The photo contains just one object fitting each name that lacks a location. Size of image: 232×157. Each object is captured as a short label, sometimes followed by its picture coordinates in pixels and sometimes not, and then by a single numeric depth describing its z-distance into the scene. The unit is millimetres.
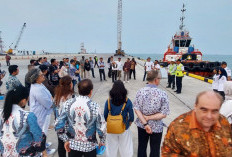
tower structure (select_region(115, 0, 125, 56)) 62000
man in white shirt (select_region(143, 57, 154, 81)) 11023
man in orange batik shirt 1314
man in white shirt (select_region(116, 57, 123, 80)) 11070
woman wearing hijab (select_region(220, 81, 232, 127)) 2084
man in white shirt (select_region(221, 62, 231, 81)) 6025
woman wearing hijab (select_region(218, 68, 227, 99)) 5575
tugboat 19491
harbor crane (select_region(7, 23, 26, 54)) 111706
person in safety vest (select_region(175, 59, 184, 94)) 8211
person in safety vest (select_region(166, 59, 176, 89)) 8984
